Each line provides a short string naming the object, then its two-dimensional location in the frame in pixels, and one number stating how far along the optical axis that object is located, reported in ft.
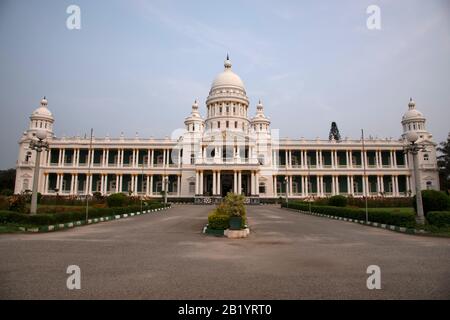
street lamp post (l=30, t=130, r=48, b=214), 58.03
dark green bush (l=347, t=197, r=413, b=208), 117.50
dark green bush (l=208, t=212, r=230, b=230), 49.47
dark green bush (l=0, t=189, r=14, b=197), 156.55
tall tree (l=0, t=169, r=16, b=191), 238.27
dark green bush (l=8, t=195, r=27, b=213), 70.49
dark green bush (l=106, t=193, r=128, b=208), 104.94
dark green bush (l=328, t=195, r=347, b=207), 108.88
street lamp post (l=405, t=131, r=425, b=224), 53.06
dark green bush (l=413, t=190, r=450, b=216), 59.72
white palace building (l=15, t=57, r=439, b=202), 202.69
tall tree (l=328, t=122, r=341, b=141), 311.86
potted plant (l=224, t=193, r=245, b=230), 48.37
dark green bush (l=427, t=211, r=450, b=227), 50.67
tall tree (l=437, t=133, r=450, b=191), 201.34
